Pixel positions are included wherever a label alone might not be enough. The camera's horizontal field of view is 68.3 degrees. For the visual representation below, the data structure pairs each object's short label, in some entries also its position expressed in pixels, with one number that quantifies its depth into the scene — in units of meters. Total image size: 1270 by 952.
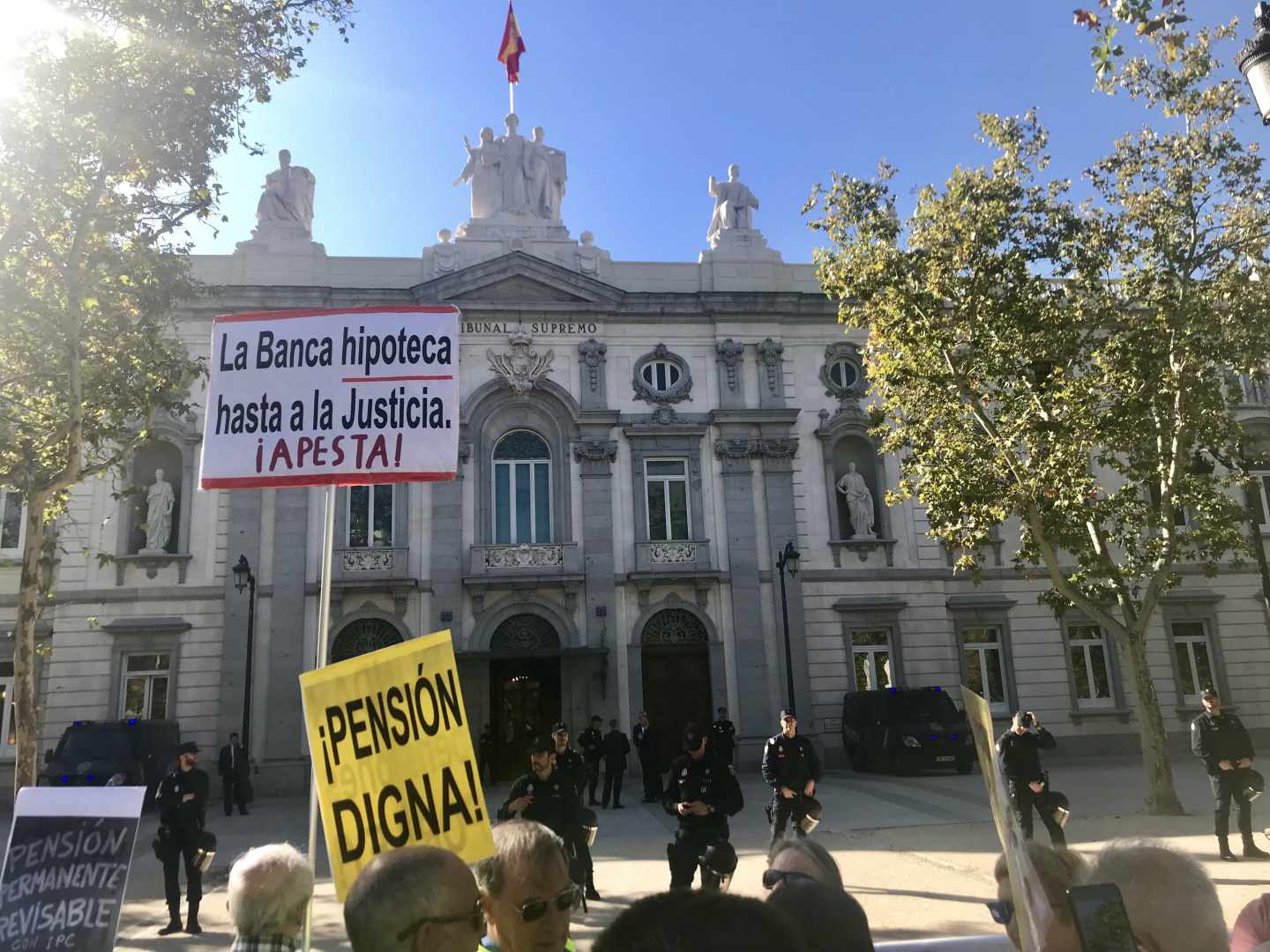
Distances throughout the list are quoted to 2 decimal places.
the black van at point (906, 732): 20.47
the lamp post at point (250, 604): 20.27
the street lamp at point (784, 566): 22.59
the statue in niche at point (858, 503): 24.57
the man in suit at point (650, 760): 18.41
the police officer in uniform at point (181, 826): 9.03
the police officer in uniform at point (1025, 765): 10.94
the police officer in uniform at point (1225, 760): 10.45
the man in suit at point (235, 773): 17.62
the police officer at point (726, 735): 16.58
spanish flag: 26.39
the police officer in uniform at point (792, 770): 9.84
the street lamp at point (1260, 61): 5.32
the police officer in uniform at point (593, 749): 17.23
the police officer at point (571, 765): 9.54
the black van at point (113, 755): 17.66
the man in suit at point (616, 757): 17.30
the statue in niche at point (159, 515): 22.28
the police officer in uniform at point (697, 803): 8.30
